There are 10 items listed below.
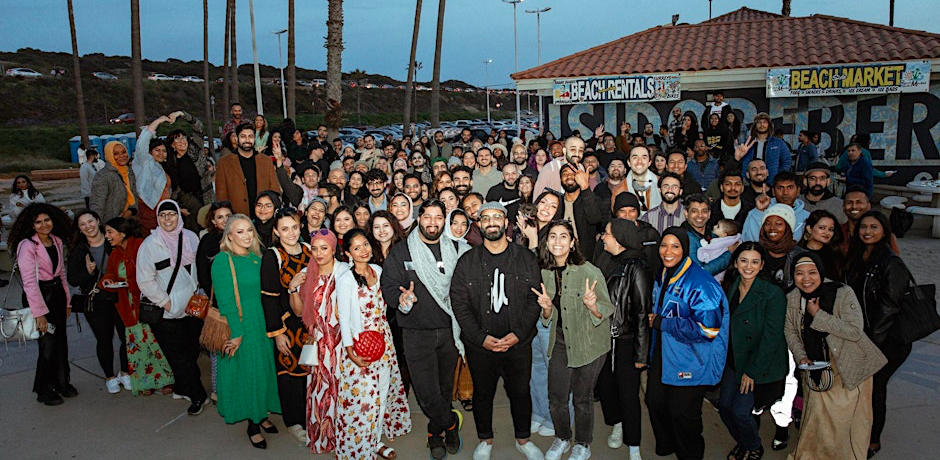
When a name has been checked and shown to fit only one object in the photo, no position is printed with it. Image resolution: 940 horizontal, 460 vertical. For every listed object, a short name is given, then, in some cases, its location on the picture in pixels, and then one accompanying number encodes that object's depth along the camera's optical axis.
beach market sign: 13.01
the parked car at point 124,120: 47.88
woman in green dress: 4.66
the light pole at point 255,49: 19.78
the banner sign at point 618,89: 14.70
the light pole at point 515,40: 38.21
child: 4.84
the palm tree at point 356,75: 64.39
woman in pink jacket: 5.55
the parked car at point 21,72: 57.62
